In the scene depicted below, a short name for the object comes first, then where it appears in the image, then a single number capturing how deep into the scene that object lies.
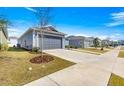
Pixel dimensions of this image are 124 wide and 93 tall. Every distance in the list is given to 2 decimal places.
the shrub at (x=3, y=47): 5.55
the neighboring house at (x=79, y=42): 14.13
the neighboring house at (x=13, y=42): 12.66
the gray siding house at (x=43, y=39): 7.96
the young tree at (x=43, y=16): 5.56
